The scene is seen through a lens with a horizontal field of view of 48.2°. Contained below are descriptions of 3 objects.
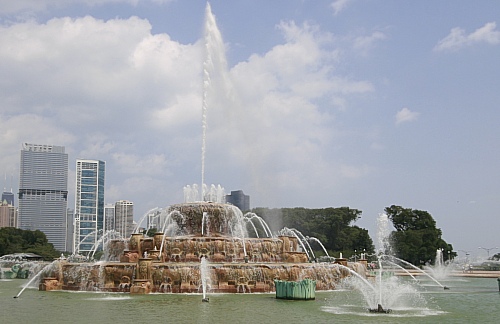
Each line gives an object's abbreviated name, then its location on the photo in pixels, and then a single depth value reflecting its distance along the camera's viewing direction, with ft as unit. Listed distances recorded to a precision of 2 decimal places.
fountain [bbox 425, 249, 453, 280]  185.82
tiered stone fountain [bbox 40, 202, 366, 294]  91.61
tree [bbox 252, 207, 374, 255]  300.20
